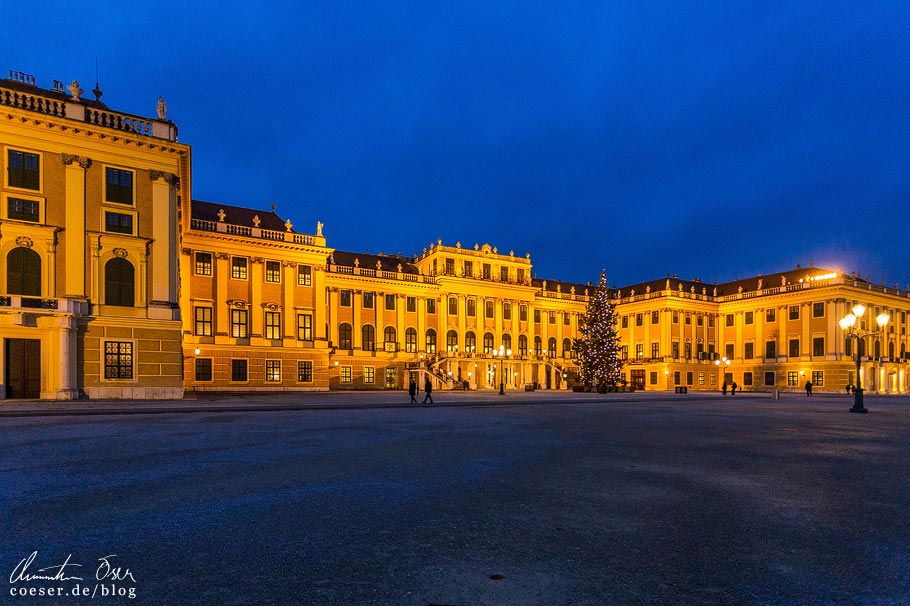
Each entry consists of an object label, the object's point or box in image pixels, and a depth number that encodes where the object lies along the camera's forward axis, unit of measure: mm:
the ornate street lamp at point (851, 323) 26781
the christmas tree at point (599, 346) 53406
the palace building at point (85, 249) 26922
